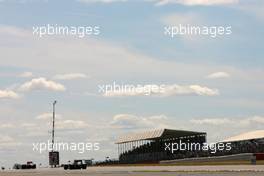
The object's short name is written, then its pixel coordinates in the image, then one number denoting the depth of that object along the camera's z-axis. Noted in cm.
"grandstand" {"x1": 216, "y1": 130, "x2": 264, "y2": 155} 12319
